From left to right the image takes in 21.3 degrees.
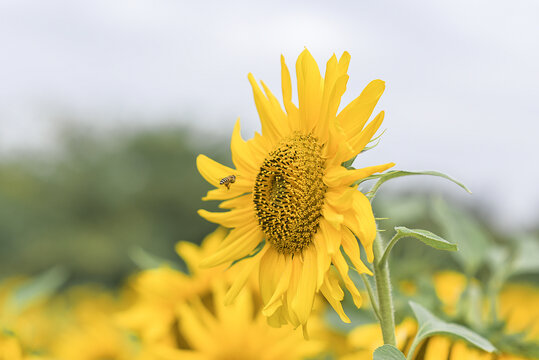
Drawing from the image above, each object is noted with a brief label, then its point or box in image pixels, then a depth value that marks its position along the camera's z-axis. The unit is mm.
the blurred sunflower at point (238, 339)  1303
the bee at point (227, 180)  1131
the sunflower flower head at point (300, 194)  1058
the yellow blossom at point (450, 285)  1423
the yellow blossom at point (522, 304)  1336
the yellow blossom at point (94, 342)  1644
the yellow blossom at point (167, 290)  1474
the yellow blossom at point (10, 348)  1259
